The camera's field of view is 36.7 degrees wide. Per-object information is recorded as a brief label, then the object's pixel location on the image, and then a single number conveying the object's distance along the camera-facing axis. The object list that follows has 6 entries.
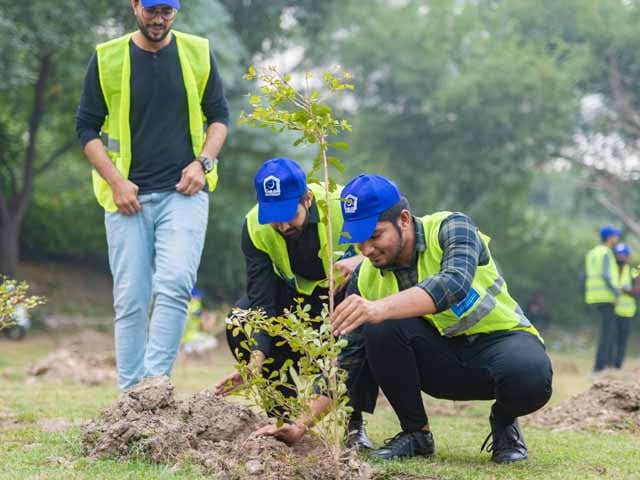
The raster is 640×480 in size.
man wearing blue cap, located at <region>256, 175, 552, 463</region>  4.17
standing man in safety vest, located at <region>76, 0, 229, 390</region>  5.36
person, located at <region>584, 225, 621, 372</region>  13.57
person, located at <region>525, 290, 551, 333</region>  25.31
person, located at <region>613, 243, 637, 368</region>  13.85
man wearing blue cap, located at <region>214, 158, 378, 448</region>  4.79
